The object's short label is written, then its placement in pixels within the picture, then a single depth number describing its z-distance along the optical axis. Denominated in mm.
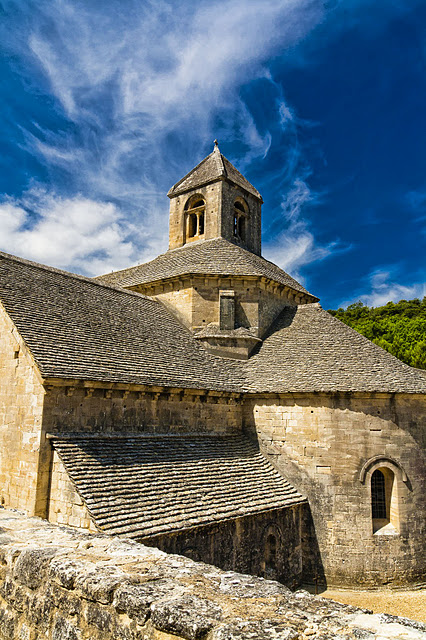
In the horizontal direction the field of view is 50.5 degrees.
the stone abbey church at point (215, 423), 8625
